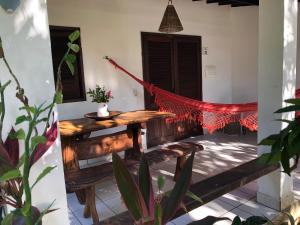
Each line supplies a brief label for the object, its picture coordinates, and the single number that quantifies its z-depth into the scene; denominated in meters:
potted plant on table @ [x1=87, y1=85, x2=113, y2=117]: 2.59
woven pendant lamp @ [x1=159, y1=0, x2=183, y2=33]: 2.71
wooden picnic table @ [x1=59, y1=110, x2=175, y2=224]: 1.96
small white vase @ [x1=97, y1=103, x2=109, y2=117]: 2.58
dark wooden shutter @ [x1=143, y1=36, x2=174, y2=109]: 3.75
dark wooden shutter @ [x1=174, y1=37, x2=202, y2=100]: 4.09
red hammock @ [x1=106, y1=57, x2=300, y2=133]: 2.66
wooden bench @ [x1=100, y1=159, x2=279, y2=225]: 1.17
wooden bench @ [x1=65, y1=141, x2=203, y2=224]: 1.89
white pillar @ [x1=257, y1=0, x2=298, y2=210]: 1.73
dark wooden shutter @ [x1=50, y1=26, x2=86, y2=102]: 2.98
